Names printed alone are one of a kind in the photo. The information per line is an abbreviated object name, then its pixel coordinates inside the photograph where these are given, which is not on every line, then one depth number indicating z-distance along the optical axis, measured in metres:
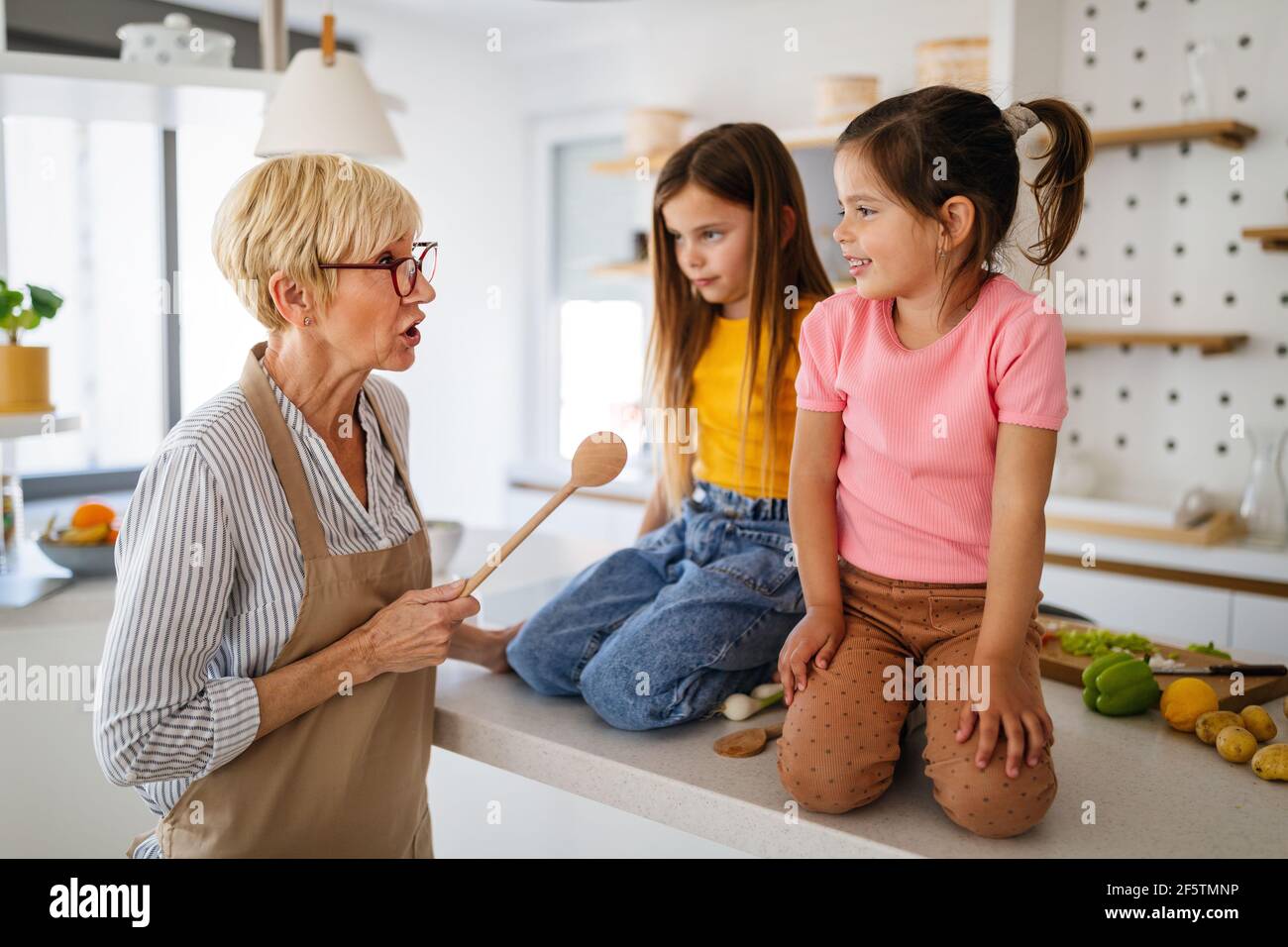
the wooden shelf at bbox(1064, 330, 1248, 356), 2.80
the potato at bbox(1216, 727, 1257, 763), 1.18
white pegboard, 2.83
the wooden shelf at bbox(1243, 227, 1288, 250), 2.65
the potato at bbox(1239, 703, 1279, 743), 1.22
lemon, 1.26
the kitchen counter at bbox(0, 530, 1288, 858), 1.03
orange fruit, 1.93
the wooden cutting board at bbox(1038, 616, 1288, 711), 1.33
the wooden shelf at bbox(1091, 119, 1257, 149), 2.69
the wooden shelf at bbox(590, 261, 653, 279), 3.92
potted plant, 1.79
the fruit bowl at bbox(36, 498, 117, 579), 1.88
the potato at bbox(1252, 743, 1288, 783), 1.13
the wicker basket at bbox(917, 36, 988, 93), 2.93
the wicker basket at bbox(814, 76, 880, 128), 3.24
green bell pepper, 1.32
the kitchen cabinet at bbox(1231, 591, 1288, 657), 2.52
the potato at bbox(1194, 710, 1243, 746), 1.22
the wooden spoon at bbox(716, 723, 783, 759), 1.22
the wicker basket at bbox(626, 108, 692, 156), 3.71
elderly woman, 1.05
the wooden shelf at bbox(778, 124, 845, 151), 3.31
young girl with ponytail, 1.04
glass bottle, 2.69
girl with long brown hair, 1.29
